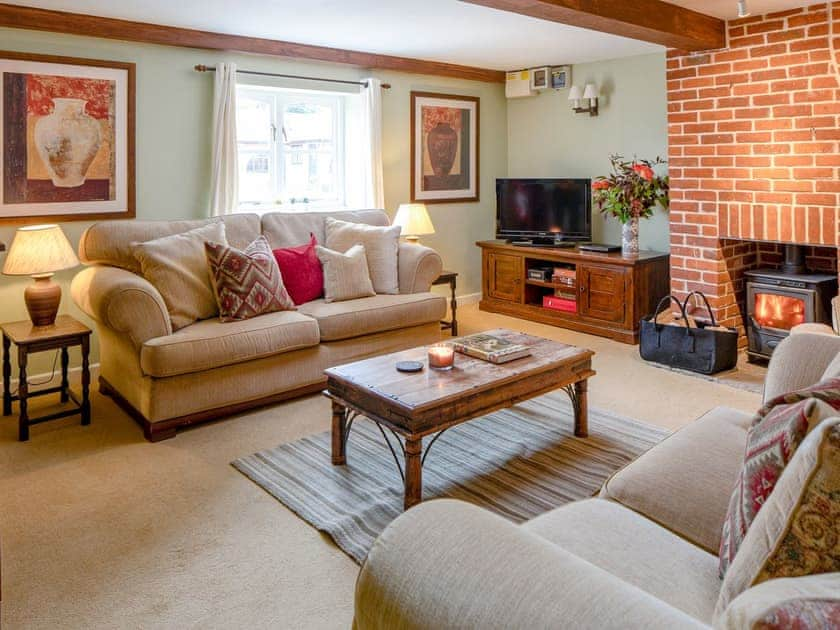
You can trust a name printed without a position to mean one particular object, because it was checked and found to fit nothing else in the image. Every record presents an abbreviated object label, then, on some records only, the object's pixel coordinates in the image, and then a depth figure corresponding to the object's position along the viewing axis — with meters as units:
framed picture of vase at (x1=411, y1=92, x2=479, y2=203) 5.84
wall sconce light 5.64
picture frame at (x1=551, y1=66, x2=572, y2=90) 5.86
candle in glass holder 2.85
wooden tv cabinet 4.94
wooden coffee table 2.45
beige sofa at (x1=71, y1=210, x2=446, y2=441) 3.24
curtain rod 4.42
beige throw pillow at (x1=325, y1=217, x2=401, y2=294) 4.48
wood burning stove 4.04
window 4.95
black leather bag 4.09
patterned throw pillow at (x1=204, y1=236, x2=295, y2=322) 3.66
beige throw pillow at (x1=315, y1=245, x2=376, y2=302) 4.20
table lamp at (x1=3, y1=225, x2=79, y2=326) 3.37
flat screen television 5.63
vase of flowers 5.06
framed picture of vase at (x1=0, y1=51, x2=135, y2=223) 3.82
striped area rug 2.53
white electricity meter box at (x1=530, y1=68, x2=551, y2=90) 5.94
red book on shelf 5.41
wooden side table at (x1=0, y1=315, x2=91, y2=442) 3.20
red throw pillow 4.14
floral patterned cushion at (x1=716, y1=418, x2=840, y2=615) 0.93
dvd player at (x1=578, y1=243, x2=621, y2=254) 5.26
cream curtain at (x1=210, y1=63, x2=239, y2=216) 4.50
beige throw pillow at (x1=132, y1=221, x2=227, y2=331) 3.56
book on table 2.95
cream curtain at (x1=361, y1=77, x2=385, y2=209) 5.31
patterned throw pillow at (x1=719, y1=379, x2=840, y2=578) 1.10
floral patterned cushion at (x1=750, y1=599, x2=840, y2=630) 0.77
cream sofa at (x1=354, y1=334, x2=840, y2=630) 0.95
